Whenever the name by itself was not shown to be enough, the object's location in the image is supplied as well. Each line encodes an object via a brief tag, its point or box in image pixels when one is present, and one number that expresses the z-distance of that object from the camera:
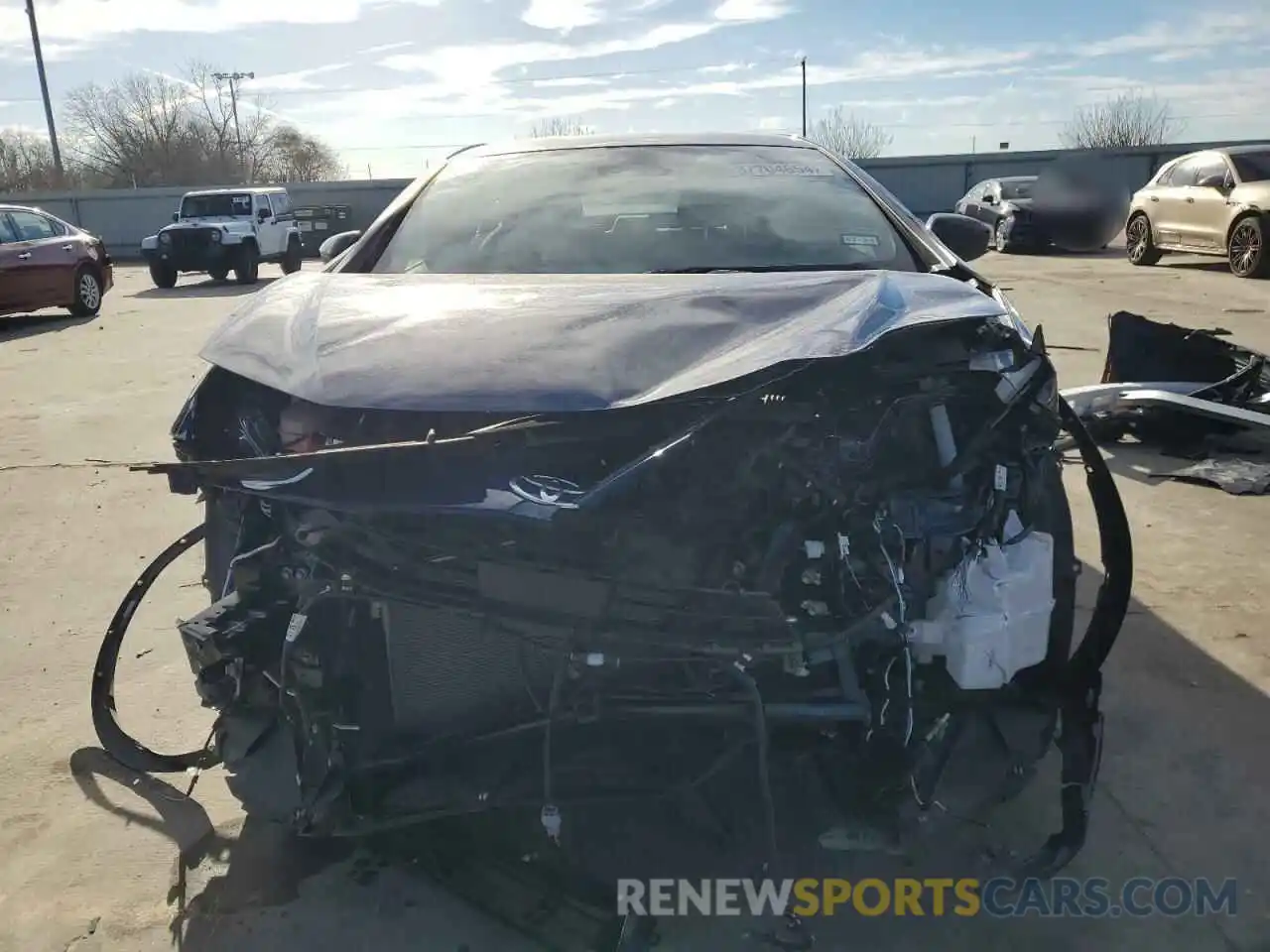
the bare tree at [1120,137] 35.84
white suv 17.97
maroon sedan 12.26
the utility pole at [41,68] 34.69
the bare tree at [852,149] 39.53
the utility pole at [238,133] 53.88
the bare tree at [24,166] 46.41
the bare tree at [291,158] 55.33
